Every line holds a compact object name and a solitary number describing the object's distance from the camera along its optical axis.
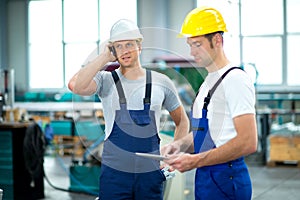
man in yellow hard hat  3.75
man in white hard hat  4.07
